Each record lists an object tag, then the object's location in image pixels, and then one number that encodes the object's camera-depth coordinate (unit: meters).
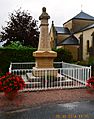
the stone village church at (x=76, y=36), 15.59
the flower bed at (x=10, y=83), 3.73
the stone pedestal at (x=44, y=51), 5.58
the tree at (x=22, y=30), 12.77
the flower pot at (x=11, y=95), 3.81
